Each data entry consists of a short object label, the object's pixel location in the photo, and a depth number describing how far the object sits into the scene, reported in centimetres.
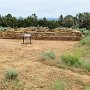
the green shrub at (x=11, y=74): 322
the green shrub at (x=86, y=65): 390
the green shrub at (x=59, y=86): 302
